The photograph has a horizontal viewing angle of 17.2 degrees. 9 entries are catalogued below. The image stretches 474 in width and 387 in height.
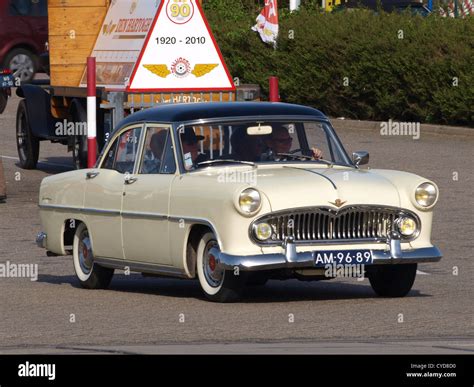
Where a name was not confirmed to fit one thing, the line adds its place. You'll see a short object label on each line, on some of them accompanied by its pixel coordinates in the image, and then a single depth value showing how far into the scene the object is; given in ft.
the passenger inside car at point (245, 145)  41.47
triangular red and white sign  66.80
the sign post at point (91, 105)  63.67
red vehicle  122.11
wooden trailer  76.95
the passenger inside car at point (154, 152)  42.47
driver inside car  41.86
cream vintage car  38.37
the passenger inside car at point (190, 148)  41.29
